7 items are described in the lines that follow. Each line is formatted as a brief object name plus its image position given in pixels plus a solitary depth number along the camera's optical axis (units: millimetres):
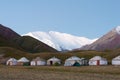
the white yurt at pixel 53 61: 70551
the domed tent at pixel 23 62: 71403
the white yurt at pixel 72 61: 65334
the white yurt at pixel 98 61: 64979
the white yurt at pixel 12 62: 71893
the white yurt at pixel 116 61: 62914
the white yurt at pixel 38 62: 70736
